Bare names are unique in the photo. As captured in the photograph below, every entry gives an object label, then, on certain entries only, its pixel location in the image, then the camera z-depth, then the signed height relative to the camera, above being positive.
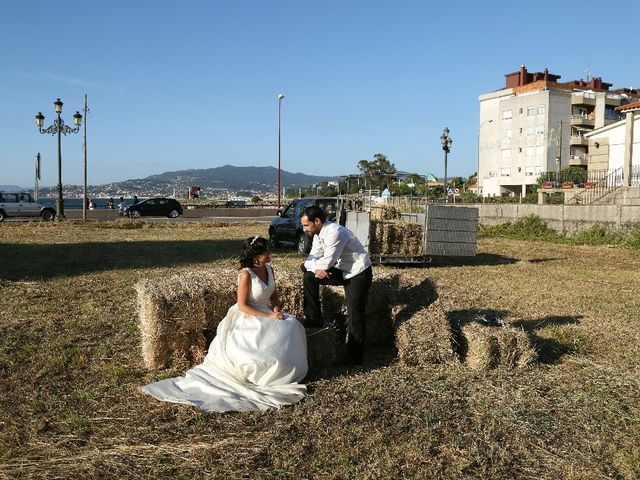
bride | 5.34 -1.40
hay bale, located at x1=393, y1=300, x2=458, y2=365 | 6.35 -1.37
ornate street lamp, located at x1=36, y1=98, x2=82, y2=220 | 32.21 +3.89
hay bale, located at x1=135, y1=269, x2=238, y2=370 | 6.27 -1.15
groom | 6.41 -0.63
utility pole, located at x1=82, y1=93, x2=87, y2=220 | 34.84 +2.63
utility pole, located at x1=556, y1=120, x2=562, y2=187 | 42.38 +7.49
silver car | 34.44 -0.30
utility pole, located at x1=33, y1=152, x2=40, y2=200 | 49.03 +3.08
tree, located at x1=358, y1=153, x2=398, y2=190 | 91.56 +6.04
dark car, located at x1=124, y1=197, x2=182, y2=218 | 40.75 -0.32
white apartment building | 76.19 +10.63
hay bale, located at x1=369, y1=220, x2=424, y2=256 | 14.98 -0.77
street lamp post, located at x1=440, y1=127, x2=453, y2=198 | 36.81 +3.85
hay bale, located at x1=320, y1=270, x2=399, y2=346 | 7.17 -1.20
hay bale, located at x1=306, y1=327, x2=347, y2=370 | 6.30 -1.44
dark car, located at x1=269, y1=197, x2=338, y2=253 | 18.19 -0.50
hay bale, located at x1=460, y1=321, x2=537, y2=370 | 6.29 -1.44
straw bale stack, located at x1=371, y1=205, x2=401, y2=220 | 17.31 -0.19
